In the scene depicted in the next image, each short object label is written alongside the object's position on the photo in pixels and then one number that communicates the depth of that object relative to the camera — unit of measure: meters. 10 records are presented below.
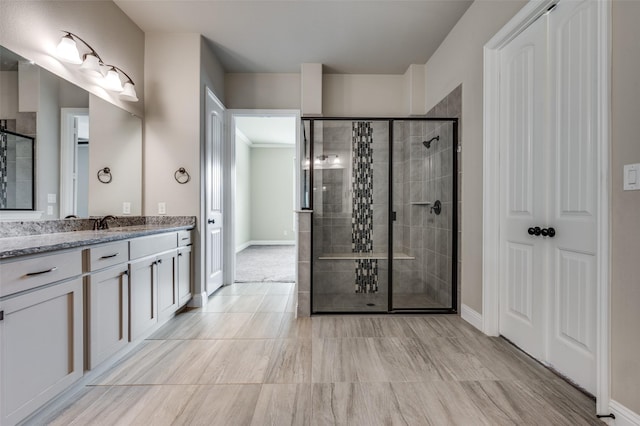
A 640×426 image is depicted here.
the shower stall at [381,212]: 3.03
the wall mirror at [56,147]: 1.81
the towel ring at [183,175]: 3.13
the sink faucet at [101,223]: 2.55
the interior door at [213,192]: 3.37
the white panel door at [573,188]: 1.60
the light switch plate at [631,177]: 1.29
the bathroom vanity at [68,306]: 1.27
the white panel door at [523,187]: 1.97
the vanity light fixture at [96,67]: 2.16
